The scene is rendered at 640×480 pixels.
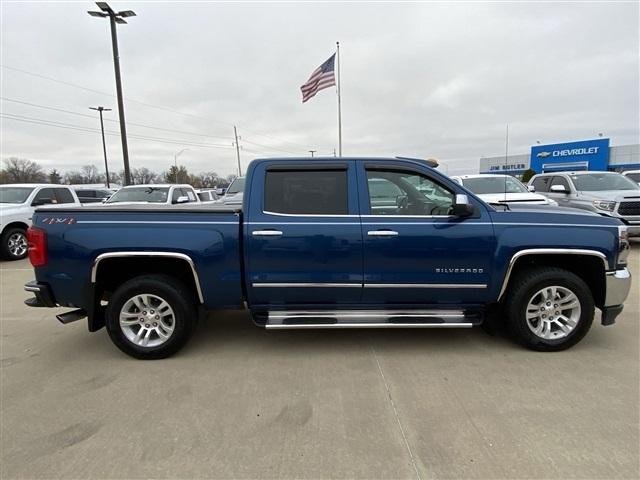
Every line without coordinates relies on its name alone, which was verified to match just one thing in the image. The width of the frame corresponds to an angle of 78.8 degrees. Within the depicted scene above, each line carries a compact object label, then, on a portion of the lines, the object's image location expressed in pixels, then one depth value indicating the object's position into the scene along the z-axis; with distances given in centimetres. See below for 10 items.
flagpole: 2544
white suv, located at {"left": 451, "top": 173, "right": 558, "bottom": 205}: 900
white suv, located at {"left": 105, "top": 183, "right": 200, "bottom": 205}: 1070
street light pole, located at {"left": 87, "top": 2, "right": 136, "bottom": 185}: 1388
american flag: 1897
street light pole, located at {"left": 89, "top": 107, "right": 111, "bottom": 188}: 3503
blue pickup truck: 363
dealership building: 4512
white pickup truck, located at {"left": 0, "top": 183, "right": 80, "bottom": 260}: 911
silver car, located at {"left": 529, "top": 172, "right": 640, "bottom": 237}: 929
